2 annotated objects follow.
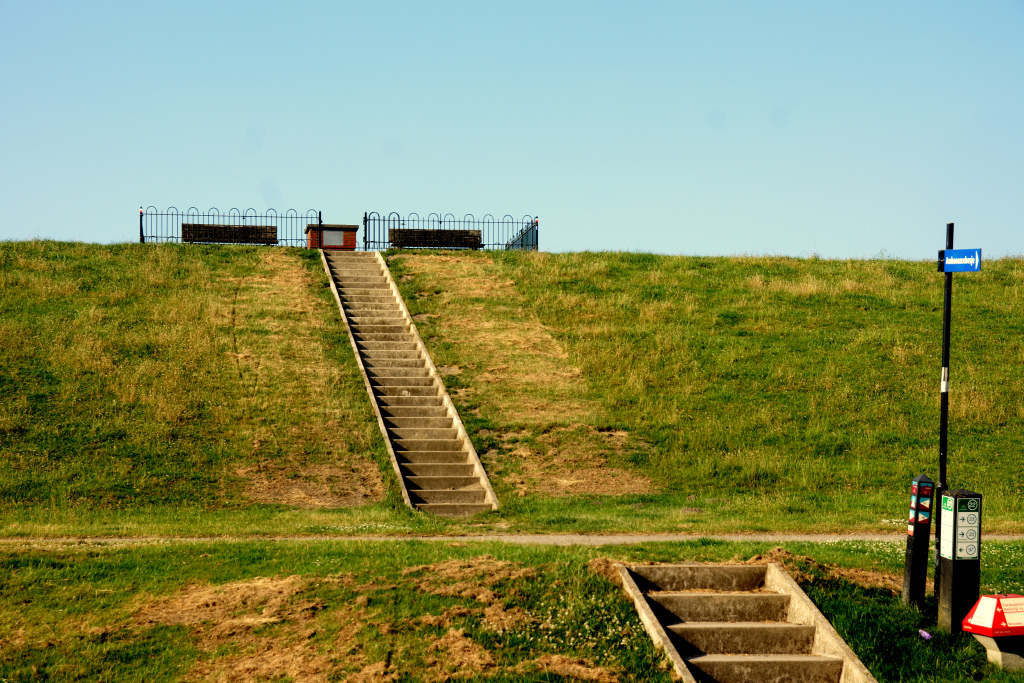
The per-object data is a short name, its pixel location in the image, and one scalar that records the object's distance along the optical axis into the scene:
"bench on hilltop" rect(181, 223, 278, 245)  35.78
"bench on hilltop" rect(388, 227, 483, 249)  35.66
